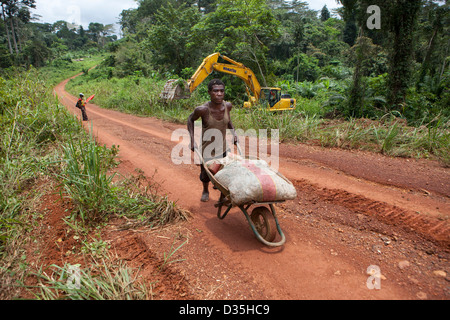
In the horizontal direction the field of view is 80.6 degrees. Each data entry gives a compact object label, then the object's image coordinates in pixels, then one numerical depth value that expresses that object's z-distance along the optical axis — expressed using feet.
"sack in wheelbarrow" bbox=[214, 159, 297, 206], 8.82
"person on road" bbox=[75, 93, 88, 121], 37.42
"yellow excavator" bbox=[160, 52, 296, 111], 32.14
